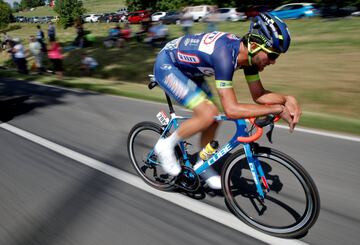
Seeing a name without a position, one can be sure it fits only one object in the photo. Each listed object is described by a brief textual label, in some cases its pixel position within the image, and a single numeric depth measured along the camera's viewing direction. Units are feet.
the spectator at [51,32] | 79.54
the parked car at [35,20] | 269.95
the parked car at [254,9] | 97.04
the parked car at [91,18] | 192.10
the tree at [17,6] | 485.15
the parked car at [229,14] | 97.96
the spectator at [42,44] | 71.77
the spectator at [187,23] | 69.70
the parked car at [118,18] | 164.35
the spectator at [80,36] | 76.23
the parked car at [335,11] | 79.61
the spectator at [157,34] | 65.21
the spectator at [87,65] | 52.34
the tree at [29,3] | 499.51
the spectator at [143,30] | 74.72
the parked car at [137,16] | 131.54
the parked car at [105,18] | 177.83
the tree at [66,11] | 174.91
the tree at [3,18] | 199.21
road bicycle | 10.31
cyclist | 10.01
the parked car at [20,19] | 291.05
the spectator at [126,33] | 74.03
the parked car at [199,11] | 109.40
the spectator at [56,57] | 51.29
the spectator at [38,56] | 54.90
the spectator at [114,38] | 73.00
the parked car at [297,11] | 84.03
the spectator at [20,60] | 54.75
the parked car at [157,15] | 131.13
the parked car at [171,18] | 113.70
